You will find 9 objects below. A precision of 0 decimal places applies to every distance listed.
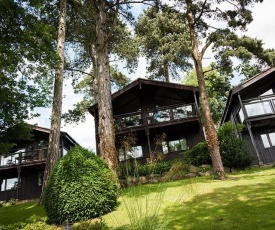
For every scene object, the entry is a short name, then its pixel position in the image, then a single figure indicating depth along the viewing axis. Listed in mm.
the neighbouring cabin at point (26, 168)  20433
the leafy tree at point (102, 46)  10492
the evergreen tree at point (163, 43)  22075
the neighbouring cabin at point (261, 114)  17734
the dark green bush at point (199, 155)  15629
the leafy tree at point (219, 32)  13429
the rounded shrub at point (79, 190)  7090
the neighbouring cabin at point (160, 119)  18344
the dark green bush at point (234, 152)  14516
